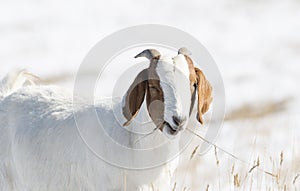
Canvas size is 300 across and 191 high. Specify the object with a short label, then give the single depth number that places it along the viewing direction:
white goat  11.01
